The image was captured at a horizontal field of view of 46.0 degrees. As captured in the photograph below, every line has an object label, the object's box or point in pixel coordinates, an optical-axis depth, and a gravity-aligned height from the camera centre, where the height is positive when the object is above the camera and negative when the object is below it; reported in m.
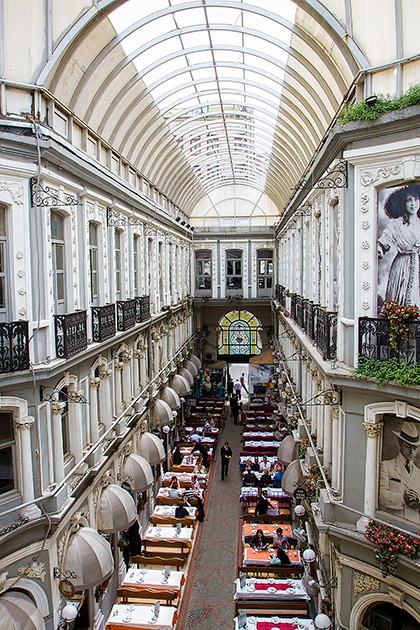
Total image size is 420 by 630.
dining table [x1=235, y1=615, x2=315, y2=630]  10.91 -7.65
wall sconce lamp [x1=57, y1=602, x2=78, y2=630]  9.28 -6.21
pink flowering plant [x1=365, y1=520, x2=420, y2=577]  8.14 -4.43
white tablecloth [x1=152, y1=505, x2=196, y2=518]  16.55 -7.74
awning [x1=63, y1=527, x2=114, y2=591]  9.73 -5.58
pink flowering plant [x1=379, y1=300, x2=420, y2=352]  8.02 -0.62
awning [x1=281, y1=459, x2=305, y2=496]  13.22 -5.34
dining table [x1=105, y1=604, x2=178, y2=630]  10.98 -7.60
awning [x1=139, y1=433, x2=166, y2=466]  16.06 -5.47
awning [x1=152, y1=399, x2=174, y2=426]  18.78 -5.03
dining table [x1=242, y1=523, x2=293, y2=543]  15.27 -7.85
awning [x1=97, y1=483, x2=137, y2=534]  12.02 -5.62
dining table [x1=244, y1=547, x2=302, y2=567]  13.69 -7.73
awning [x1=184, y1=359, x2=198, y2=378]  27.83 -4.85
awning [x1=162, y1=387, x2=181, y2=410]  20.92 -4.95
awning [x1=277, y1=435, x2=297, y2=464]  15.38 -5.36
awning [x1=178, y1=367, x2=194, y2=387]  25.92 -4.87
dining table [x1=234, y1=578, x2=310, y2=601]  12.07 -7.66
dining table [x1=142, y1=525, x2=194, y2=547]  14.80 -7.71
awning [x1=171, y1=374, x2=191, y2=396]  23.60 -4.99
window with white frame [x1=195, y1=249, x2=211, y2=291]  34.31 +0.78
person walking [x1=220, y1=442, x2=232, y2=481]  21.19 -7.51
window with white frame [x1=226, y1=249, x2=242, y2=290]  34.34 +0.96
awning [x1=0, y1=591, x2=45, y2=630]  7.73 -5.31
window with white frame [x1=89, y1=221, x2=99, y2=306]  12.98 +0.52
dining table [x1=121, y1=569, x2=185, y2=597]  12.40 -7.61
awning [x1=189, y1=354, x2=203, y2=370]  29.85 -4.80
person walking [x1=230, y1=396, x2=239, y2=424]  29.10 -7.50
